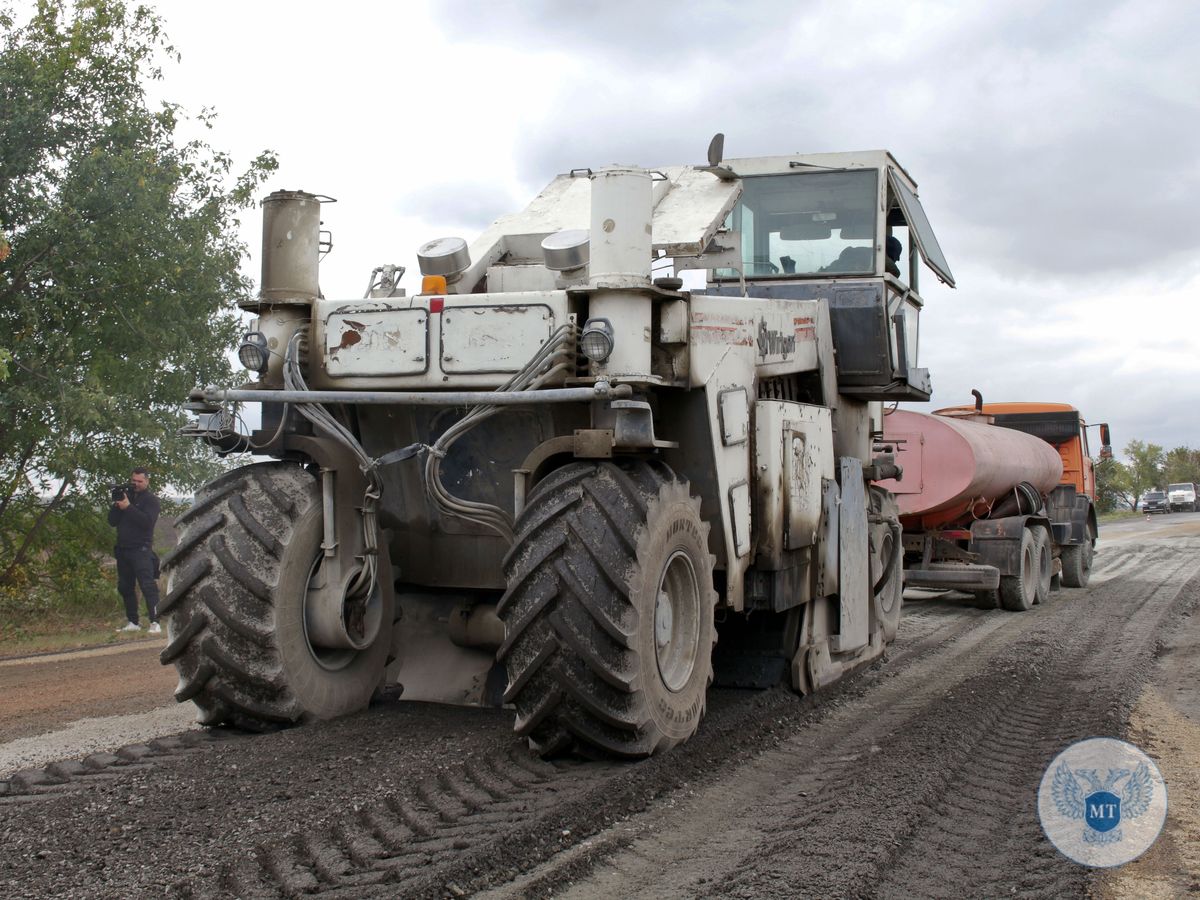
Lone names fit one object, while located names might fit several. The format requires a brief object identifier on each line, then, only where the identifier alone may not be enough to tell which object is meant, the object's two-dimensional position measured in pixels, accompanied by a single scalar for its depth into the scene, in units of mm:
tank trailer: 12617
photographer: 10523
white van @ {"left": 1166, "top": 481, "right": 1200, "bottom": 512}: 60469
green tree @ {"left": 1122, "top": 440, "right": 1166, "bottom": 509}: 73375
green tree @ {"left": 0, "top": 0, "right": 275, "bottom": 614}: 10672
